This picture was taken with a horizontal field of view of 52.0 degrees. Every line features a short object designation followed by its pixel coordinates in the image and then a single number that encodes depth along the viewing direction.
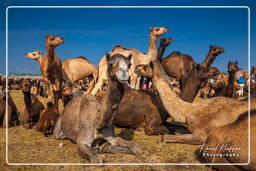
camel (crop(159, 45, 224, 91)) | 14.33
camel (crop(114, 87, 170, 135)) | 7.52
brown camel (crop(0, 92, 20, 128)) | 8.53
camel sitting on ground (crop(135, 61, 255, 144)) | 5.98
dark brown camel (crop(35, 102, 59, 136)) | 7.36
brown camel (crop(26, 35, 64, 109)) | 10.78
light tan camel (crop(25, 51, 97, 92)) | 18.42
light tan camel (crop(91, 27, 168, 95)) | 13.84
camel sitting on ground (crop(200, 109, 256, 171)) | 3.92
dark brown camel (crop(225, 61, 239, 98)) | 10.62
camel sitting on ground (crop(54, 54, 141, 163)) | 4.75
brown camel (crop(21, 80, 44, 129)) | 8.32
